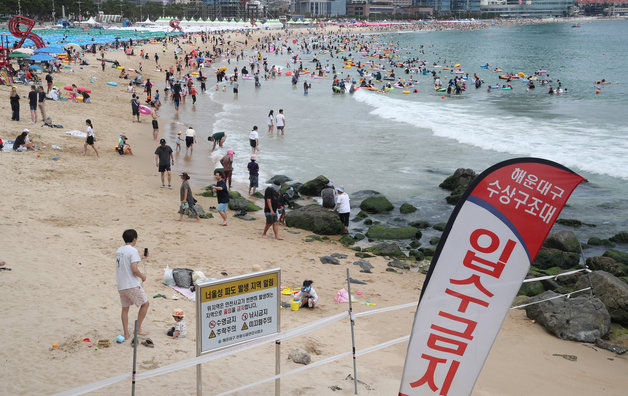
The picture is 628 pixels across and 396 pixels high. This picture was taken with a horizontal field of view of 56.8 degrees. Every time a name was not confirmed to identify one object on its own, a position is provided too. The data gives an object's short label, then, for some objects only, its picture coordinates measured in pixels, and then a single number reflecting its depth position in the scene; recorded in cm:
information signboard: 515
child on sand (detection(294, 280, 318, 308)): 984
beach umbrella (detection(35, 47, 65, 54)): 3609
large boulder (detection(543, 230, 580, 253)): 1473
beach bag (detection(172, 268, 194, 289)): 999
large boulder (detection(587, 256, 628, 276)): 1312
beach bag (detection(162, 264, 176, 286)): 998
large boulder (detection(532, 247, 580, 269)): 1408
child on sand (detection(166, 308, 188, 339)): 786
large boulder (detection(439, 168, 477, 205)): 1945
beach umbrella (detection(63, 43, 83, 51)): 4797
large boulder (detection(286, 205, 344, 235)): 1555
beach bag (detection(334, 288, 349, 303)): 1046
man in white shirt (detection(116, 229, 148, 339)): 720
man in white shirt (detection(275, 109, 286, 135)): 2835
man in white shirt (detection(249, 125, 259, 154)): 2309
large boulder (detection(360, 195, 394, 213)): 1791
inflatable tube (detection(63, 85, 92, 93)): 3255
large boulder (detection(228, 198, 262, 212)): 1658
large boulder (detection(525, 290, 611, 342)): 966
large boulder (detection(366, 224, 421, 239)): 1566
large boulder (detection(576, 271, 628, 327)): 1055
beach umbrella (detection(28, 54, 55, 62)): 3459
